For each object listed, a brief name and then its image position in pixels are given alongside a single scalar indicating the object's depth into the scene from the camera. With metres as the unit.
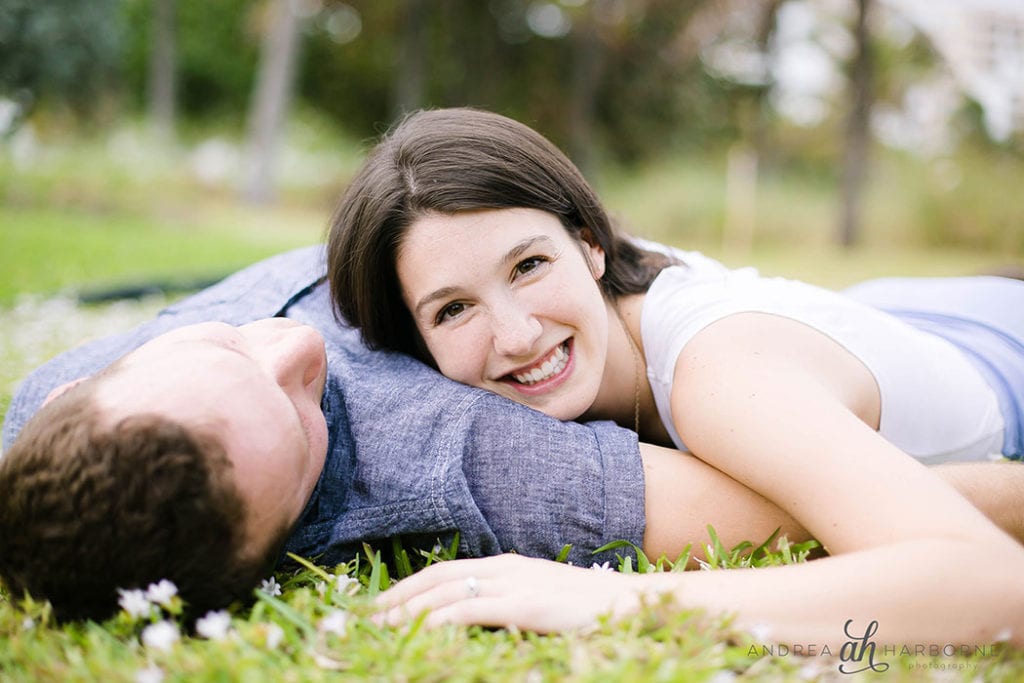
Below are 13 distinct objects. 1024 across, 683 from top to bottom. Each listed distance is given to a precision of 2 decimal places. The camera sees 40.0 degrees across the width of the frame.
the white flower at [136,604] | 0.76
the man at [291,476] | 0.77
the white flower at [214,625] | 0.75
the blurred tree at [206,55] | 21.18
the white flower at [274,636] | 0.74
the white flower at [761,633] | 0.75
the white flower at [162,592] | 0.76
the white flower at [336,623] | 0.76
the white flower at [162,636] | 0.73
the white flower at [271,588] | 0.82
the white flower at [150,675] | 0.71
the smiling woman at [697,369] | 0.76
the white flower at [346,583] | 0.83
